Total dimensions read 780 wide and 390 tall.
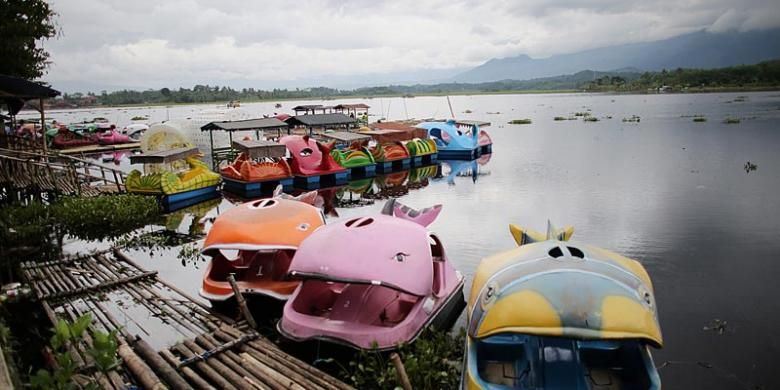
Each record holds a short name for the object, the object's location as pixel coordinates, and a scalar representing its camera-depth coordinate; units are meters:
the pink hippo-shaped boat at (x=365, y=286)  6.86
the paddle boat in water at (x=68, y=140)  36.51
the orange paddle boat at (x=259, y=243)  8.79
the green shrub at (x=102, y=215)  14.99
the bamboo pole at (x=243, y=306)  8.03
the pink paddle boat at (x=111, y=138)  40.28
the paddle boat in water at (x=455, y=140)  33.75
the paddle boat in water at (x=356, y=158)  26.08
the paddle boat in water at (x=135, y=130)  45.12
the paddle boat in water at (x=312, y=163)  23.53
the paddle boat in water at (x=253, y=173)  21.95
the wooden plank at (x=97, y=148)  37.19
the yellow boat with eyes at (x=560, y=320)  5.03
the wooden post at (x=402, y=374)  5.63
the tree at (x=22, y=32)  21.05
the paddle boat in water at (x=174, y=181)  18.88
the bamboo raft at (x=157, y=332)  6.07
